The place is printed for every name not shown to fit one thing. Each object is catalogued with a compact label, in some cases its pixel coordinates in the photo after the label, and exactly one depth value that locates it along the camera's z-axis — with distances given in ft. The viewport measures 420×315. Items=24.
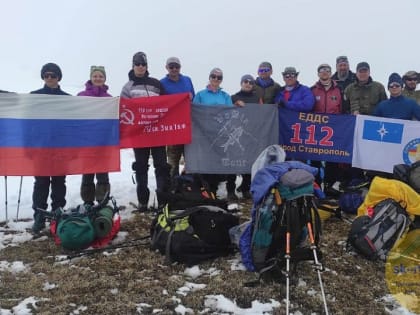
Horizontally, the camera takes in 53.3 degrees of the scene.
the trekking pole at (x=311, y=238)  13.50
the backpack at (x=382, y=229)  17.08
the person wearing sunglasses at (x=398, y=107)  25.64
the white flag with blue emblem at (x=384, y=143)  25.84
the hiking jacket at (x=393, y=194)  17.22
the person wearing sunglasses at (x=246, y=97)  26.99
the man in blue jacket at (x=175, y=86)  26.04
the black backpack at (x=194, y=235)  16.98
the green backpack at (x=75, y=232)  18.30
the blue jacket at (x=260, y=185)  15.37
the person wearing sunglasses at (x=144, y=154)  24.27
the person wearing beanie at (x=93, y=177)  24.88
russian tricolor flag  22.72
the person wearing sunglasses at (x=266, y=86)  28.25
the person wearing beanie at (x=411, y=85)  27.89
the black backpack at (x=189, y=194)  18.89
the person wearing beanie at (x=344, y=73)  30.73
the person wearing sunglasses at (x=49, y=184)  22.15
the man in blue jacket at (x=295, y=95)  26.73
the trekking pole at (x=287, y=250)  12.67
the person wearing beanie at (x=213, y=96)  26.07
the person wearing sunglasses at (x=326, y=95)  26.96
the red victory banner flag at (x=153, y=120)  24.47
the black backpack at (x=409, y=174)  18.40
